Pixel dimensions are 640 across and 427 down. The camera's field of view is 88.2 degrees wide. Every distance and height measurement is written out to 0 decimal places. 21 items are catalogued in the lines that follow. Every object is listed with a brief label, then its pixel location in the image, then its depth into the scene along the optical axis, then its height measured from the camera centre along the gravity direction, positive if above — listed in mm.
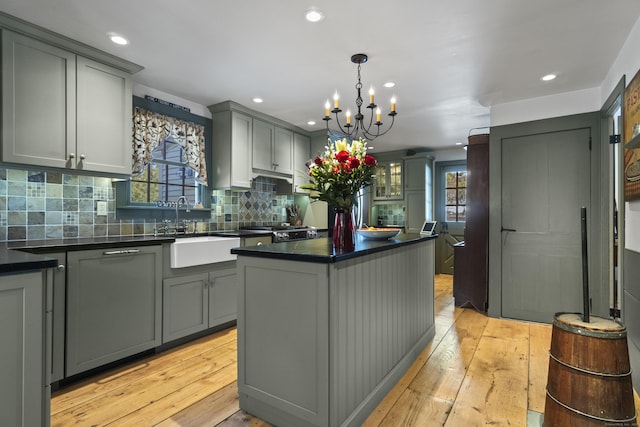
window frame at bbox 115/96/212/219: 3023 +237
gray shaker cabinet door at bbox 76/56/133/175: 2486 +776
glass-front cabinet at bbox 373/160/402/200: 6496 +696
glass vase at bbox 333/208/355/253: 1977 -74
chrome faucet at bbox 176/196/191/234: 3389 +144
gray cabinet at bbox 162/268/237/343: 2756 -781
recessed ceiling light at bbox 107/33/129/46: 2318 +1266
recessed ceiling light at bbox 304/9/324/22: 2049 +1269
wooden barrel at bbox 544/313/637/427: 1377 -686
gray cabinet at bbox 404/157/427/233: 6160 +453
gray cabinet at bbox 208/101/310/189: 3732 +844
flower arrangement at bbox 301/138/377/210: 1886 +246
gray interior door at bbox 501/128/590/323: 3307 -51
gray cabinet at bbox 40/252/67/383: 2084 -647
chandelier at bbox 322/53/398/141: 2393 +1248
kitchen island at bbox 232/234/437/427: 1567 -611
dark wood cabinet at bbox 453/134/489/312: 3816 -162
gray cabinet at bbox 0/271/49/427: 1235 -528
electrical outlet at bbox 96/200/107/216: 2869 +70
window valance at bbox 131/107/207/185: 3131 +807
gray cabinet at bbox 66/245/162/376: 2184 -641
